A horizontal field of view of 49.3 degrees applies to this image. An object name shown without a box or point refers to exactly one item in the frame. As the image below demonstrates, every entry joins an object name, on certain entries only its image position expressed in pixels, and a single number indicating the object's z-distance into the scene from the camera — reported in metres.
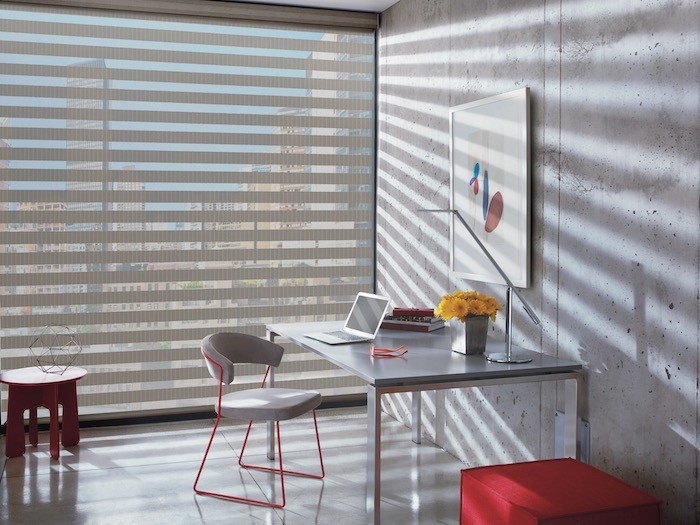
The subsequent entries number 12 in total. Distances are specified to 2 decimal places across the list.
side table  4.20
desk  2.82
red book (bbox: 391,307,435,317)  4.07
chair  3.42
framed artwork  3.52
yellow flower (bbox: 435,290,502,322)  3.29
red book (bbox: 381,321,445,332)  3.96
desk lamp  3.14
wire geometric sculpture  4.79
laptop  3.69
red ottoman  2.38
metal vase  3.31
